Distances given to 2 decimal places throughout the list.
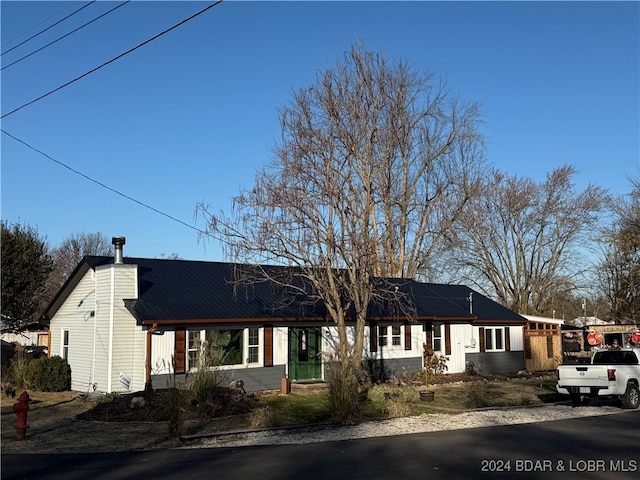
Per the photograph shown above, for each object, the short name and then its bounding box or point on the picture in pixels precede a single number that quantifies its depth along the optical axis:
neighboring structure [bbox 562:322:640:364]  32.24
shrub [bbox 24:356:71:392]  23.58
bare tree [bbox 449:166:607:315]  47.12
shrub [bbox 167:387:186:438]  14.06
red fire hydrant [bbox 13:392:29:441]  13.79
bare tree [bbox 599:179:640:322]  37.47
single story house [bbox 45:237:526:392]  21.83
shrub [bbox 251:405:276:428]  15.34
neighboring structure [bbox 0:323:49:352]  30.02
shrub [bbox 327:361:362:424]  16.11
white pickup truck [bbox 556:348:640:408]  18.61
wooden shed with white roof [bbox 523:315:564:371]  34.75
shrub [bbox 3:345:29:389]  23.67
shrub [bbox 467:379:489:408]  19.53
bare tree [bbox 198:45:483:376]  21.31
